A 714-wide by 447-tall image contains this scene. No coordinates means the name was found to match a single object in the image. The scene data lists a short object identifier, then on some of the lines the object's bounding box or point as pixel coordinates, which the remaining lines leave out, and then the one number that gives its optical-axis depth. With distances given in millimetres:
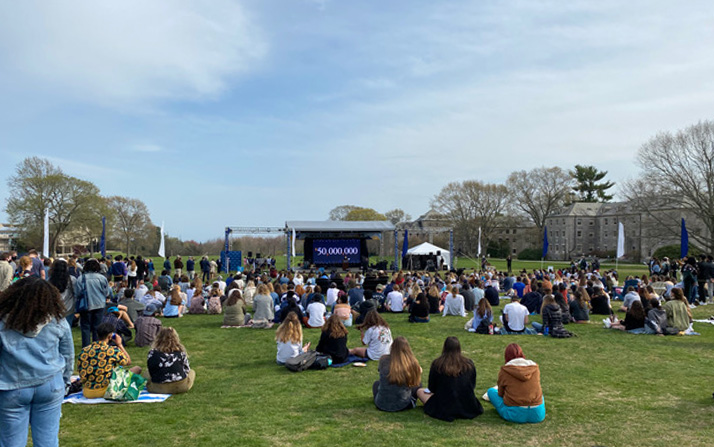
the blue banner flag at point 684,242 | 21084
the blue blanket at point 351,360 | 8234
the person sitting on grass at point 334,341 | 8242
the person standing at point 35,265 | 11984
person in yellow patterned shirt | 6242
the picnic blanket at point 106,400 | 6141
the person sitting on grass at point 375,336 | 8273
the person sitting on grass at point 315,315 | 12195
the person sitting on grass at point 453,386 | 5457
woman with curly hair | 3248
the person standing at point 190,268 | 25838
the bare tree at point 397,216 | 91875
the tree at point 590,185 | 87312
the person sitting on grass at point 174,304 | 13781
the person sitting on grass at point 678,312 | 11180
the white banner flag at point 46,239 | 16206
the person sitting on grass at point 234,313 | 12570
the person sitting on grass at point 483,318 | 11344
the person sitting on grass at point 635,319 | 11441
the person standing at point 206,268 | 27884
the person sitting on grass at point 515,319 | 11219
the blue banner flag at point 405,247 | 36425
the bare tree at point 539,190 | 67375
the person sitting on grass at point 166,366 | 6500
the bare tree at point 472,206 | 65688
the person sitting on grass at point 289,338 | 8180
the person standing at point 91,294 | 8047
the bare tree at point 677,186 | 38531
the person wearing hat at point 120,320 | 8953
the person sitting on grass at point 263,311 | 12367
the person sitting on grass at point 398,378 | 5773
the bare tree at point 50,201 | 44469
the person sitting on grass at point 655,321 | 11141
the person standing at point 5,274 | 9500
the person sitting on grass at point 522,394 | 5445
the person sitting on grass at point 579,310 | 13117
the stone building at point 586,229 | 78188
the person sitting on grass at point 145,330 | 9781
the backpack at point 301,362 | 7859
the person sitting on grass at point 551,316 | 10961
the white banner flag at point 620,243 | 21466
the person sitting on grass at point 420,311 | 13336
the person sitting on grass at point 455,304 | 14617
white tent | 37844
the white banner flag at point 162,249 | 21138
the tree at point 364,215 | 87319
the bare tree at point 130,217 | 61938
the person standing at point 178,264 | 26469
